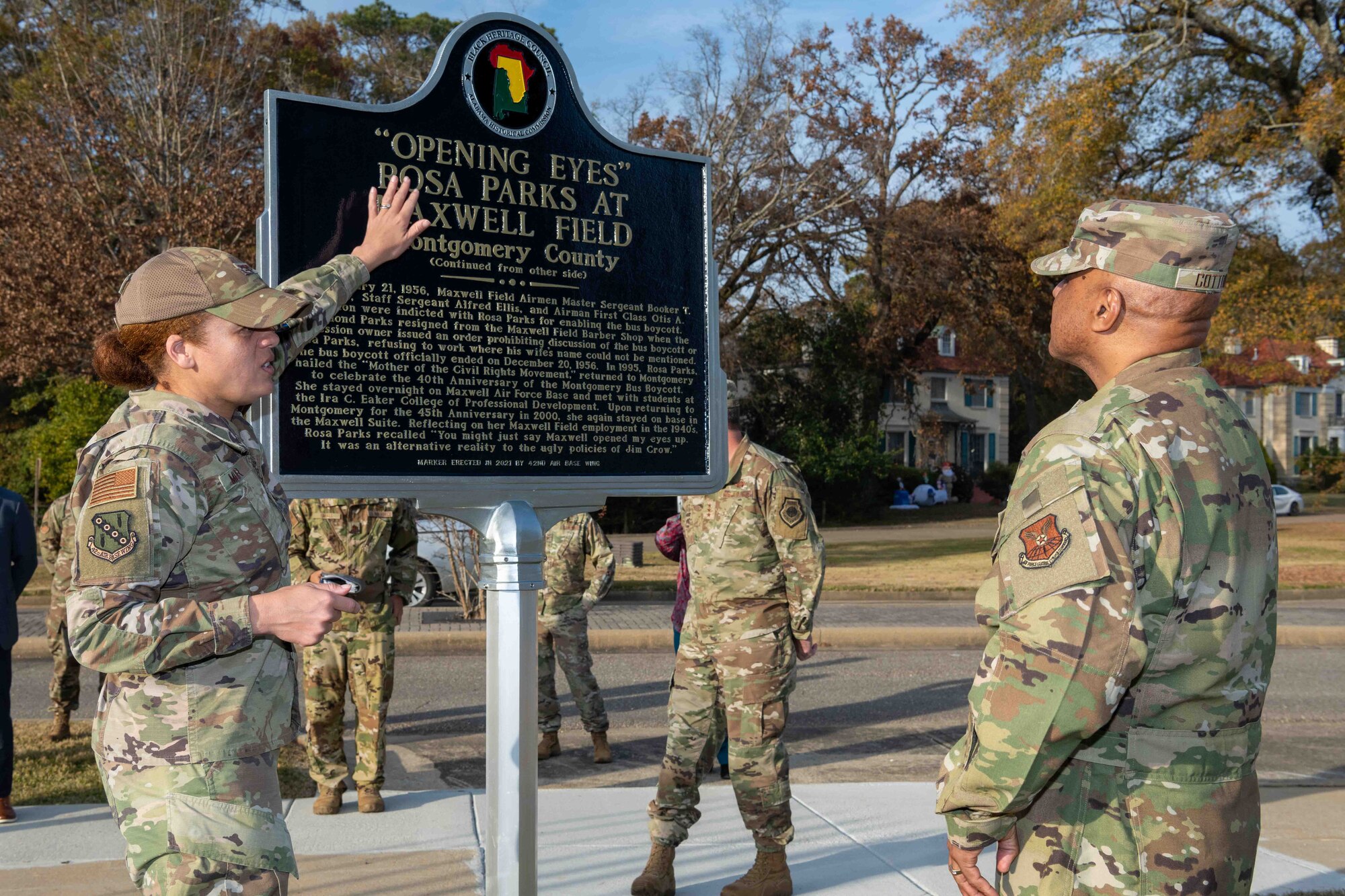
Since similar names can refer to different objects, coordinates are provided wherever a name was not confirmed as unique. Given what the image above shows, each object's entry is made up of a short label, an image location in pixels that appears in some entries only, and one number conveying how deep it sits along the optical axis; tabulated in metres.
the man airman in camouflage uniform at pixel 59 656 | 7.10
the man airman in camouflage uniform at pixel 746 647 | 4.33
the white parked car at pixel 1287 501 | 37.41
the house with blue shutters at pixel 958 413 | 49.31
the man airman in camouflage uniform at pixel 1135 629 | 2.08
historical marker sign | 3.38
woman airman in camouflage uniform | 2.30
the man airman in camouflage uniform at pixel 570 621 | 7.02
